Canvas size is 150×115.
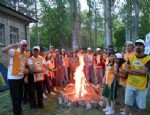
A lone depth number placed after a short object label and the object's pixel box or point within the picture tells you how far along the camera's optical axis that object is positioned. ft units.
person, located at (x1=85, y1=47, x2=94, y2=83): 20.22
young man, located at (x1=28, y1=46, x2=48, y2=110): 12.88
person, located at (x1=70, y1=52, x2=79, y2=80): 20.32
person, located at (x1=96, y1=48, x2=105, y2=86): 19.72
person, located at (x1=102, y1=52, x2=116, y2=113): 11.87
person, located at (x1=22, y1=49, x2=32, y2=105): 13.67
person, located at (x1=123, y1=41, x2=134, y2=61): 14.52
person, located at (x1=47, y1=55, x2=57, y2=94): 17.42
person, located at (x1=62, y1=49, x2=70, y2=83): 20.53
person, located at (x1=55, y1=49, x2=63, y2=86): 18.95
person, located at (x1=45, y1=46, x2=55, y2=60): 17.95
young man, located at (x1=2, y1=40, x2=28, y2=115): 10.96
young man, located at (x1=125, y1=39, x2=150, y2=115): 9.00
